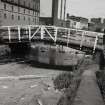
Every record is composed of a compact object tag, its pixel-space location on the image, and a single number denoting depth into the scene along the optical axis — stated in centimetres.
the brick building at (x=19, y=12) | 3797
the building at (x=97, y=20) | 10632
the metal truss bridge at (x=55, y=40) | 1752
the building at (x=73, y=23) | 7054
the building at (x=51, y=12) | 5541
